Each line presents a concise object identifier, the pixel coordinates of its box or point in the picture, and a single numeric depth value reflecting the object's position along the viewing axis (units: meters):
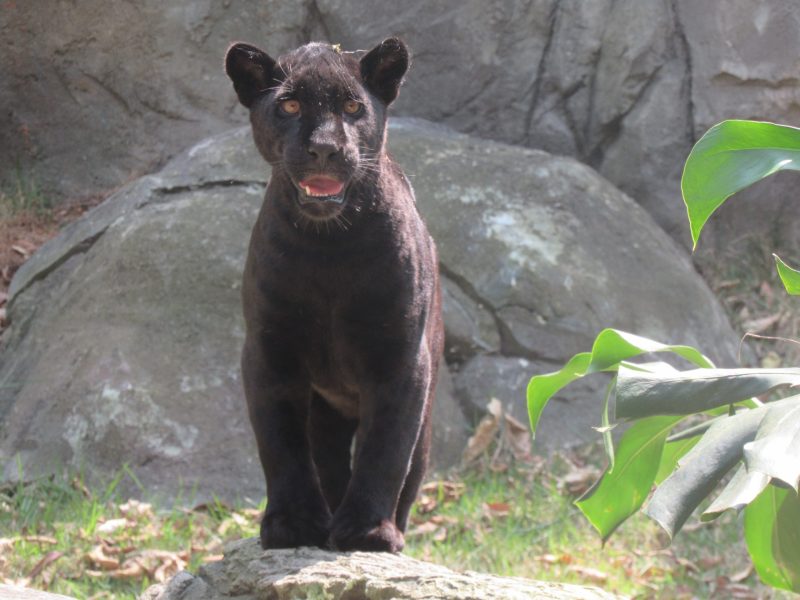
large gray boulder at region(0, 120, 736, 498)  11.72
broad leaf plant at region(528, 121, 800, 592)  3.88
